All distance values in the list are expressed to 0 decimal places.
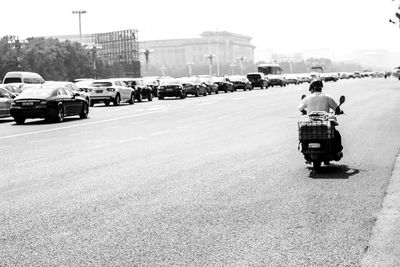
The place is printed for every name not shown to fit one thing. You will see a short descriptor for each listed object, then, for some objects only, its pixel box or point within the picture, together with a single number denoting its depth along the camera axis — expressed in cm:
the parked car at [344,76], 16410
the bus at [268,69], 11146
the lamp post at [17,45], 9138
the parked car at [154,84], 6078
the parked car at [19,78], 4898
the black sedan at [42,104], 2788
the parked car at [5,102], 3067
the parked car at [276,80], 9469
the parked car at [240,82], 7576
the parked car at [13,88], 3906
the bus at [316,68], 14744
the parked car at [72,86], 3419
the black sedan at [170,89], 5288
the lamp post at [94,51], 9876
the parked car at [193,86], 5791
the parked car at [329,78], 12532
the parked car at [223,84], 7156
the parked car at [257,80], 8390
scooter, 1222
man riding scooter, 1280
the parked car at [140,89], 5006
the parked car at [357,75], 17175
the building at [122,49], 11294
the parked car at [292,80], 11281
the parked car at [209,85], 6414
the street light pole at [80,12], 11449
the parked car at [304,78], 11794
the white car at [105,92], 4375
